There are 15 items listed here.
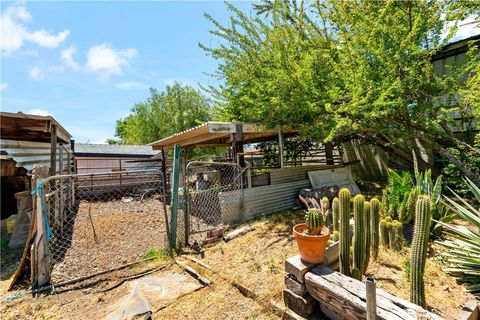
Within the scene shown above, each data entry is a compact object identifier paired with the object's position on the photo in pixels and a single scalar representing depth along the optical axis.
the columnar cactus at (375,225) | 3.12
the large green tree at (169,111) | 18.33
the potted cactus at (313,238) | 2.42
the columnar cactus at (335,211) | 3.11
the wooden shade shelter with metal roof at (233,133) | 5.91
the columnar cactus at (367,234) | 2.67
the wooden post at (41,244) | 3.25
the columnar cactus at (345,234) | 2.54
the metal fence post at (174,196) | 4.26
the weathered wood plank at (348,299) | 1.75
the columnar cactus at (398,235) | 3.50
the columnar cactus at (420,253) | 2.12
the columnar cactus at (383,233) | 3.62
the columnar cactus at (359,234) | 2.54
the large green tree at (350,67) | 4.69
